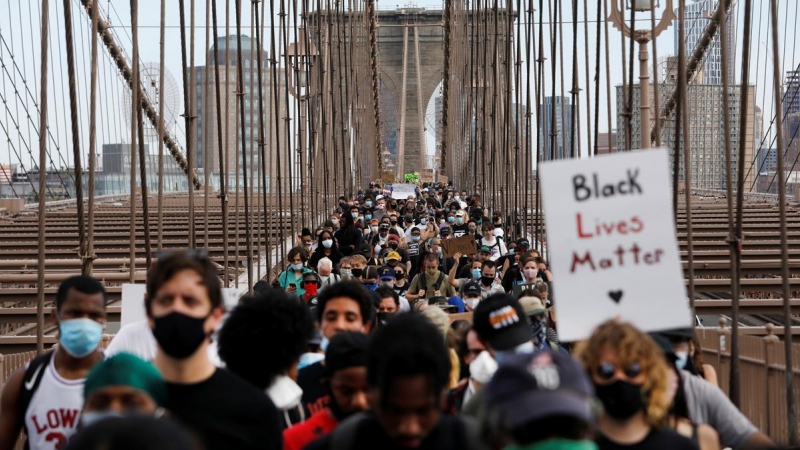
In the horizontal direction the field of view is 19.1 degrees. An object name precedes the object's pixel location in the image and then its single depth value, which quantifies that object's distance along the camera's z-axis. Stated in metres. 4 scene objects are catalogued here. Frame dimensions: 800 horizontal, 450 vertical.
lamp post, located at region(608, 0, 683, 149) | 16.49
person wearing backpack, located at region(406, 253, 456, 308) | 19.37
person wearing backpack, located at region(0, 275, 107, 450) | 7.12
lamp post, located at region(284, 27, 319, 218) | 47.77
